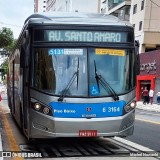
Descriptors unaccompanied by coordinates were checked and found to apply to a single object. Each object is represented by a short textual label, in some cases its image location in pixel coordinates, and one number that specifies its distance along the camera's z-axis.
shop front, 39.41
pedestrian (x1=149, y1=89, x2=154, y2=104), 35.59
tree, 42.34
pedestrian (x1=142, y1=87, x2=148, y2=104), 35.19
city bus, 8.22
